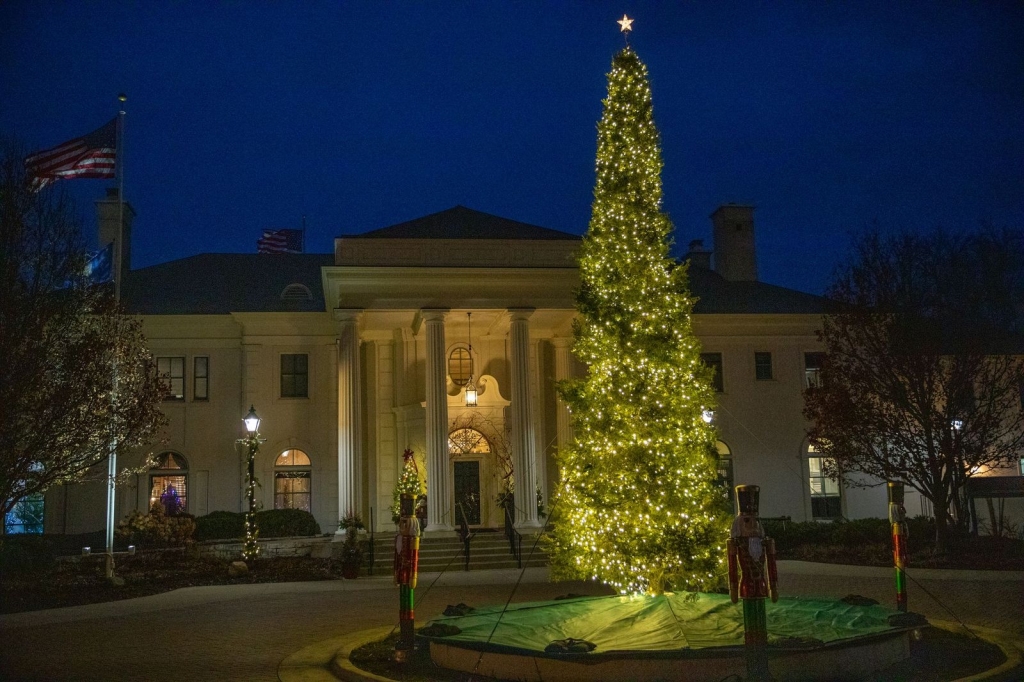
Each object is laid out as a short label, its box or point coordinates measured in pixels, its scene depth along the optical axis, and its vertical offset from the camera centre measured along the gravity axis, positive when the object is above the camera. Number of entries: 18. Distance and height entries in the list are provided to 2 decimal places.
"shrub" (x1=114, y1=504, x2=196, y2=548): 26.30 -1.26
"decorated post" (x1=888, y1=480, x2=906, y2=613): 13.04 -1.12
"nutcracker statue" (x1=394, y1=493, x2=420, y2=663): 11.13 -1.11
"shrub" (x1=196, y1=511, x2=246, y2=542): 27.41 -1.26
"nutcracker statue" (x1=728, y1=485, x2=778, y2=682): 8.32 -0.98
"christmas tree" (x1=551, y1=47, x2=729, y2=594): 13.48 +1.01
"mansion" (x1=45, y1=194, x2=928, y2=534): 27.47 +3.47
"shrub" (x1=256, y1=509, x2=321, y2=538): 28.11 -1.24
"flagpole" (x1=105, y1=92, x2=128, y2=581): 22.48 +0.70
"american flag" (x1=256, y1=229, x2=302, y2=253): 40.06 +10.09
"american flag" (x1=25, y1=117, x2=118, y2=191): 20.31 +7.24
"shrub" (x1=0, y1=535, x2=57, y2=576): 22.03 -1.56
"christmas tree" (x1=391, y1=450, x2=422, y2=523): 26.91 -0.08
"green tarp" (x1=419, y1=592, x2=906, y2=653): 10.27 -1.80
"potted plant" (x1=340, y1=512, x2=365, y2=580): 23.64 -1.82
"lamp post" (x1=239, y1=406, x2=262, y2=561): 23.49 -0.34
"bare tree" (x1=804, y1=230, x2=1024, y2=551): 23.86 +2.17
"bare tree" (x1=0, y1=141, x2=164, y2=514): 18.61 +2.61
